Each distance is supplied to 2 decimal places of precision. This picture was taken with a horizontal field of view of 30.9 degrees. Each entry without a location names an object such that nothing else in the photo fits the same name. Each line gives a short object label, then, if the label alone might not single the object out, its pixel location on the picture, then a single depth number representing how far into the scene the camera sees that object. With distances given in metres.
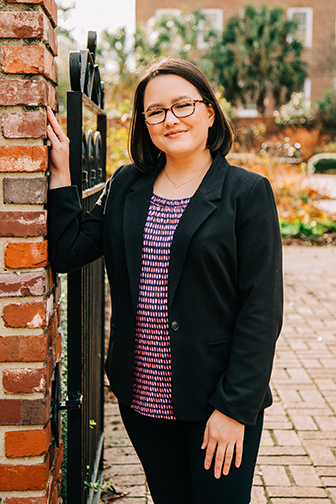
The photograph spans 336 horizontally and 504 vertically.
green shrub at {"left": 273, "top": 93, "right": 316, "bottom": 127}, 28.70
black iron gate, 2.01
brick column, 1.69
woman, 1.78
